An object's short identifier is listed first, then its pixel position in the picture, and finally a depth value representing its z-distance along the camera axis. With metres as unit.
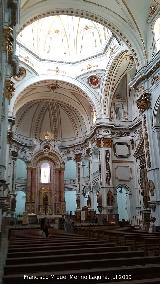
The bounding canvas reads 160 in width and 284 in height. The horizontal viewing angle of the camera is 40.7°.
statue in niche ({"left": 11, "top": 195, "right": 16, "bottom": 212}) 17.94
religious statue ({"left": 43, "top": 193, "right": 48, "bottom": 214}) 21.16
